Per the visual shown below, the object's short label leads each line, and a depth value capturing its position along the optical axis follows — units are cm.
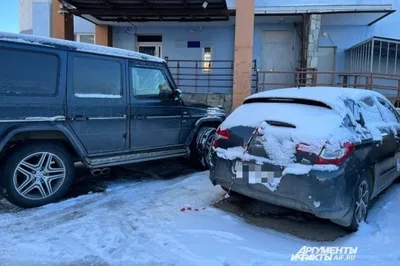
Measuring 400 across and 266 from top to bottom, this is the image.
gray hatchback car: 345
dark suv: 410
